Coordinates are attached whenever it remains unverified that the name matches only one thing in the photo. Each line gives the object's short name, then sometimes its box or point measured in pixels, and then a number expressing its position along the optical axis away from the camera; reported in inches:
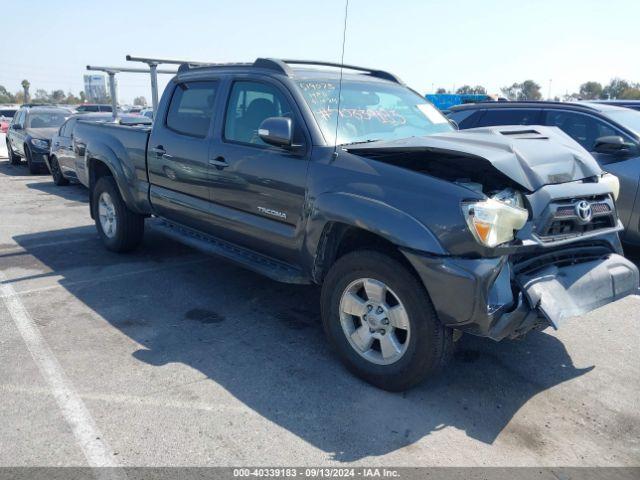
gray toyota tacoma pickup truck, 120.9
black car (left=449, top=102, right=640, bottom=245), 235.3
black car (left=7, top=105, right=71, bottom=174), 539.5
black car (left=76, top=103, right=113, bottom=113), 1157.5
